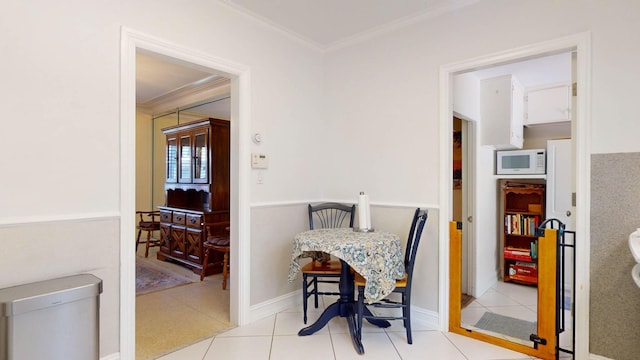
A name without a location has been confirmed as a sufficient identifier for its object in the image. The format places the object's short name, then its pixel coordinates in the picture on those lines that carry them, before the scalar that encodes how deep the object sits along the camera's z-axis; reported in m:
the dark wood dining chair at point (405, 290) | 2.39
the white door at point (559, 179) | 3.83
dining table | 2.25
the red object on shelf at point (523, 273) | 3.96
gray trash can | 1.50
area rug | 3.79
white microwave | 3.97
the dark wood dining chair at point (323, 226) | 2.75
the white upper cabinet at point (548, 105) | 4.07
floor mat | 2.76
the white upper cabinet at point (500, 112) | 3.78
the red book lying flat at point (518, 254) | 4.00
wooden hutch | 4.43
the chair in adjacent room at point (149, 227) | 5.34
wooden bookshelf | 4.03
